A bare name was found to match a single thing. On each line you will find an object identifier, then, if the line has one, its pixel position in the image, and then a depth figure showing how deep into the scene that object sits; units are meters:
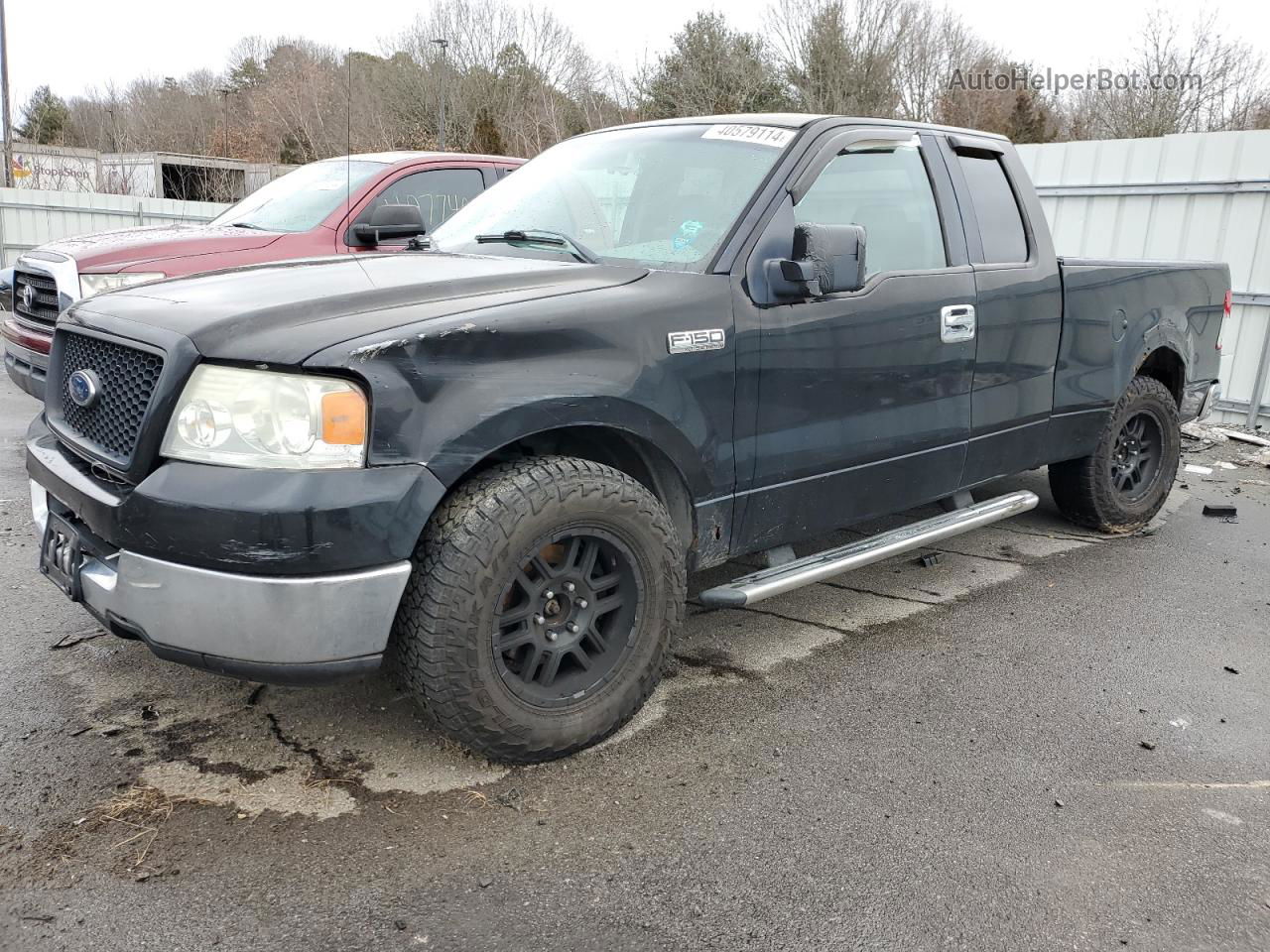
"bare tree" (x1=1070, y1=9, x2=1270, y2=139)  25.22
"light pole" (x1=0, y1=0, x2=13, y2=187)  25.88
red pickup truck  6.08
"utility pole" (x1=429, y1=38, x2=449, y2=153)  32.53
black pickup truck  2.43
